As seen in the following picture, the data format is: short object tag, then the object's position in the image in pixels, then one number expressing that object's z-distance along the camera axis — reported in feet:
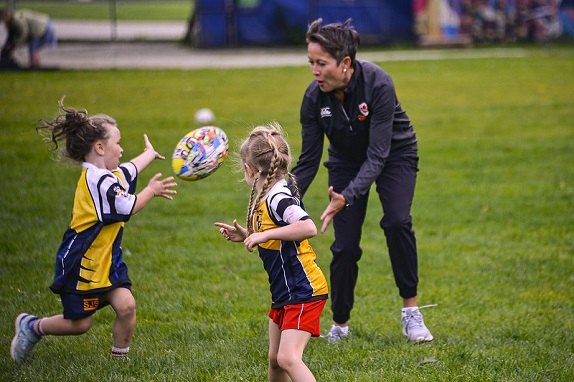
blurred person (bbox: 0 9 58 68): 144.15
